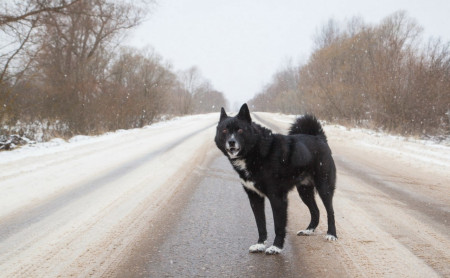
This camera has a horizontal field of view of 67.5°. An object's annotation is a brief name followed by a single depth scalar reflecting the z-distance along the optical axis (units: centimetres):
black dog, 328
